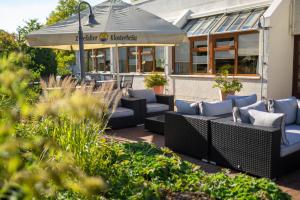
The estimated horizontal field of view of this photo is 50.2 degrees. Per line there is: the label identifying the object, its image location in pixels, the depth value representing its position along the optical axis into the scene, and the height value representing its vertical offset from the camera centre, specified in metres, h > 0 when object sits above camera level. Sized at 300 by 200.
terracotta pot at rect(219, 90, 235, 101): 10.57 -0.79
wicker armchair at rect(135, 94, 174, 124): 7.94 -0.88
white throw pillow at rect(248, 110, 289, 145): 4.29 -0.69
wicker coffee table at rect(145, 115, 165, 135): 6.88 -1.17
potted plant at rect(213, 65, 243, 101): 10.51 -0.49
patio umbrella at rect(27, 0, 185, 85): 6.38 +0.85
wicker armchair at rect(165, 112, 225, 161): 5.00 -1.05
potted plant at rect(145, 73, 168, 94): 12.66 -0.43
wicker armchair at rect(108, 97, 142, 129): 7.49 -1.11
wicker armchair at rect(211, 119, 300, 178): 4.11 -1.08
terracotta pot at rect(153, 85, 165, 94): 12.76 -0.72
